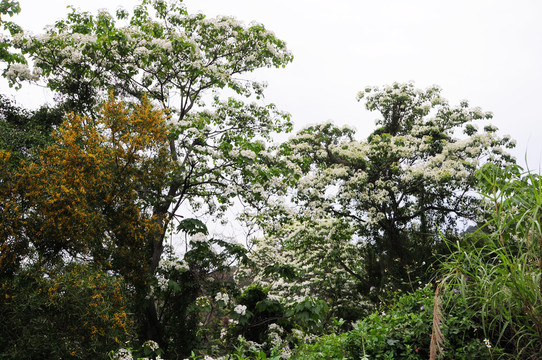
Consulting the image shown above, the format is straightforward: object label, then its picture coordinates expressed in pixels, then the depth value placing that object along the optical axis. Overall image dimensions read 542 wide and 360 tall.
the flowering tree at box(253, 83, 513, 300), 10.17
